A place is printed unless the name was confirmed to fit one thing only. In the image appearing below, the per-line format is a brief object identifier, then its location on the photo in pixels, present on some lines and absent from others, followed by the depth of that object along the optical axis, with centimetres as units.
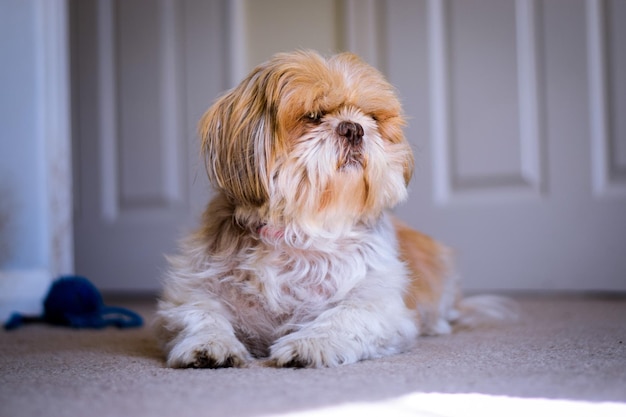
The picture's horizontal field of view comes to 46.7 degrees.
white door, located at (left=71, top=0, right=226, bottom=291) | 326
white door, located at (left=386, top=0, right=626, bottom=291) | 267
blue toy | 239
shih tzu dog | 160
